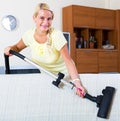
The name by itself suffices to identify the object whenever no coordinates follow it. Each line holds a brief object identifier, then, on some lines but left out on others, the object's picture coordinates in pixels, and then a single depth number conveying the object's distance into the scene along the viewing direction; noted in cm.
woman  187
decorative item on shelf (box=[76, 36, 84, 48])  542
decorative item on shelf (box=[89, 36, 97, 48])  563
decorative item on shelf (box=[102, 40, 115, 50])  569
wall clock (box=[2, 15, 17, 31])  489
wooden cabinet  525
